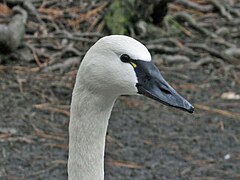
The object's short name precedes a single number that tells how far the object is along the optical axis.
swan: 6.16
